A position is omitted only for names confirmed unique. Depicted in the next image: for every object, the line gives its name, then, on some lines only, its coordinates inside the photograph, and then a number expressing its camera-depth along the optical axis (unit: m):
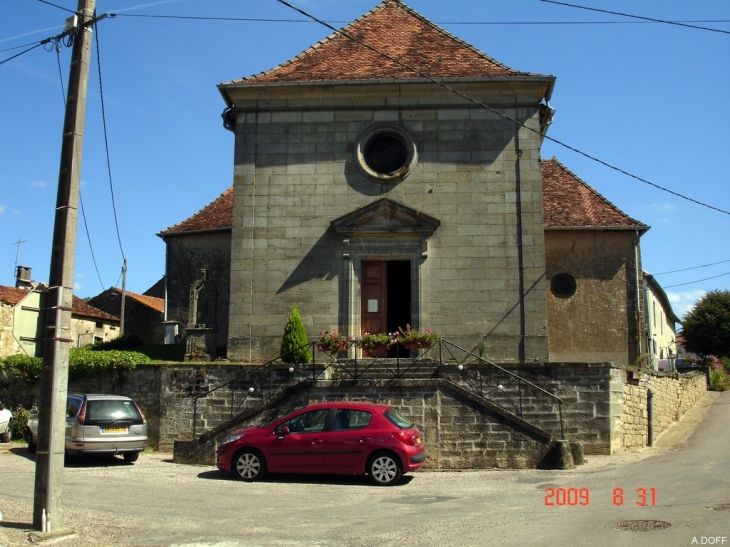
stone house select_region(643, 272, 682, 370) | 27.18
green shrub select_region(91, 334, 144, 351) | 25.07
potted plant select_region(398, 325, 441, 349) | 17.47
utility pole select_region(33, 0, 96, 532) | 8.49
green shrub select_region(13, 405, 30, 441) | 19.17
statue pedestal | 19.14
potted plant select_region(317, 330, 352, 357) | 17.31
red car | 12.57
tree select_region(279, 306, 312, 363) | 17.31
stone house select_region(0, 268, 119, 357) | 28.70
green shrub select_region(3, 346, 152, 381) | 18.42
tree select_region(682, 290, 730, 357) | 44.31
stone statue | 20.25
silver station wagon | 14.70
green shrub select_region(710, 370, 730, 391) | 35.17
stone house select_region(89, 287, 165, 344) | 38.38
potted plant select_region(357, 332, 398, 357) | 17.25
